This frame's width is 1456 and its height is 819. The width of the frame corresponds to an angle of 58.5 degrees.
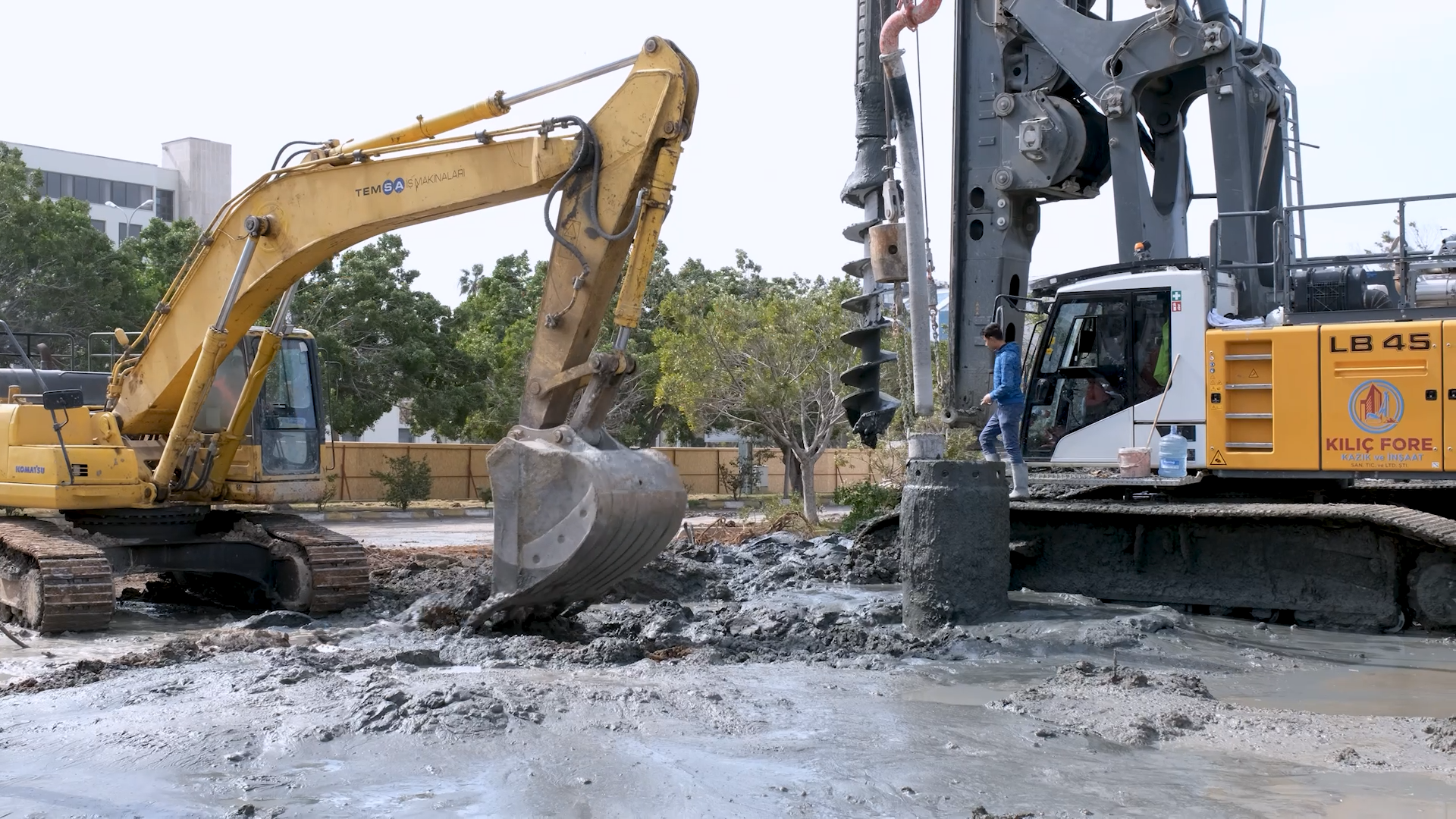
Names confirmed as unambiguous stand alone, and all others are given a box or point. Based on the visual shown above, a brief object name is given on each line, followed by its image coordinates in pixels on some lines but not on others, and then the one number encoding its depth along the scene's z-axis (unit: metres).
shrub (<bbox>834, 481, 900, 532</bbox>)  18.17
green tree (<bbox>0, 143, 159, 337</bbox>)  28.41
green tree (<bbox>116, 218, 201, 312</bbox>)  31.88
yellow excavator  8.15
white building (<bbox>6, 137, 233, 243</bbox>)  60.38
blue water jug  10.19
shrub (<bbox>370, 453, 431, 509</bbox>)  30.29
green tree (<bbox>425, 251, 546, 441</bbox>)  34.50
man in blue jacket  10.23
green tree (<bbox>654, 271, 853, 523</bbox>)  24.98
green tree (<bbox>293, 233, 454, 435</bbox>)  30.66
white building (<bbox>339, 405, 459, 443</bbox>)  54.66
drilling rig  9.50
